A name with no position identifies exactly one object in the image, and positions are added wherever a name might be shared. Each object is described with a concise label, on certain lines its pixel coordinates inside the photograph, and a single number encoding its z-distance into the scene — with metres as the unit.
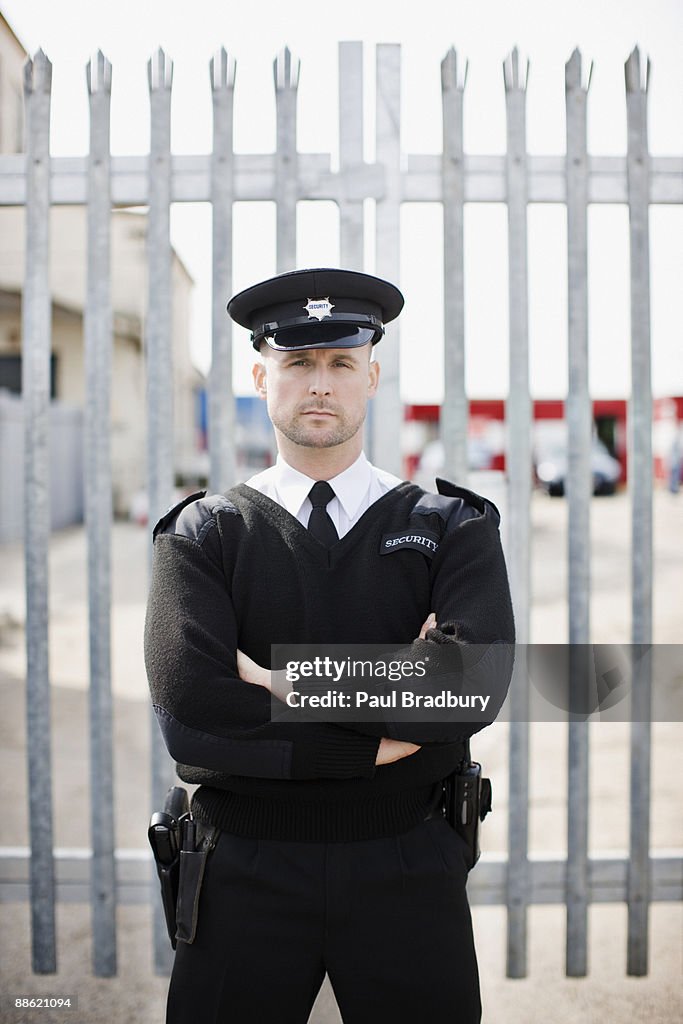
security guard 1.75
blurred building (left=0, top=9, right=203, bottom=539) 18.47
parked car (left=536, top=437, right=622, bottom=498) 24.41
